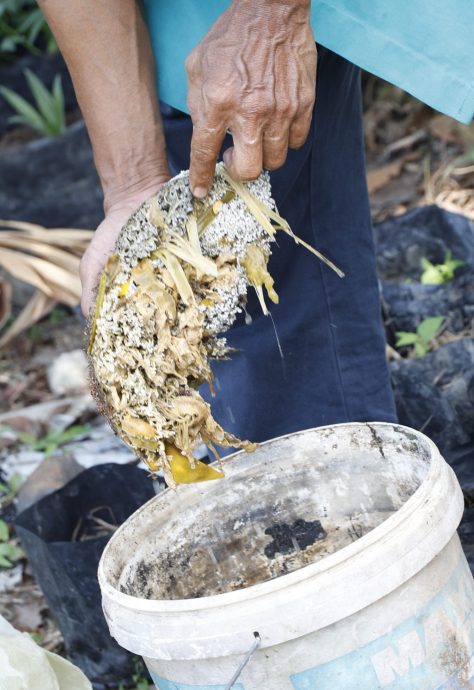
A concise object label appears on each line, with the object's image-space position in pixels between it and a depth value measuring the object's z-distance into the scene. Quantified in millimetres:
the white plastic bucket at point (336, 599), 2593
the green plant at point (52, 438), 6421
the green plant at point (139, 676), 4453
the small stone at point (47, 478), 5077
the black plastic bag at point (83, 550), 4345
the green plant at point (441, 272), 6670
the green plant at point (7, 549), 5381
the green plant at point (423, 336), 6008
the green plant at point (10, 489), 5938
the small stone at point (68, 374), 7554
